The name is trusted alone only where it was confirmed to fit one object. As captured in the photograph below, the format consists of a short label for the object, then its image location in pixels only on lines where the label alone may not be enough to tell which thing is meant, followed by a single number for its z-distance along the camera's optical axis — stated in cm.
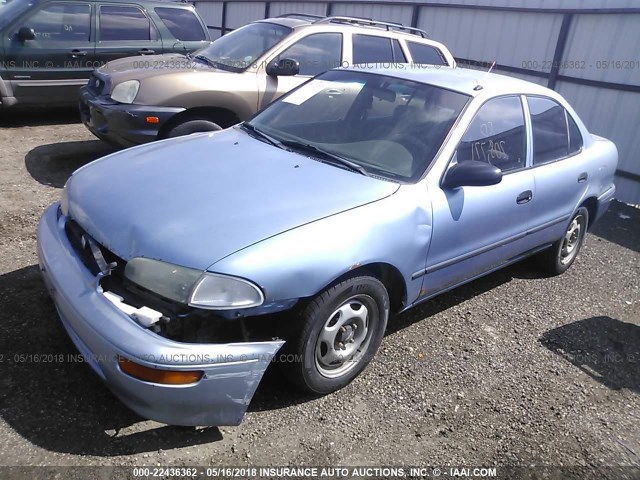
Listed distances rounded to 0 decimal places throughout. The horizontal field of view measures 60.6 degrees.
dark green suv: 706
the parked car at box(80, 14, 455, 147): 540
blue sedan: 233
